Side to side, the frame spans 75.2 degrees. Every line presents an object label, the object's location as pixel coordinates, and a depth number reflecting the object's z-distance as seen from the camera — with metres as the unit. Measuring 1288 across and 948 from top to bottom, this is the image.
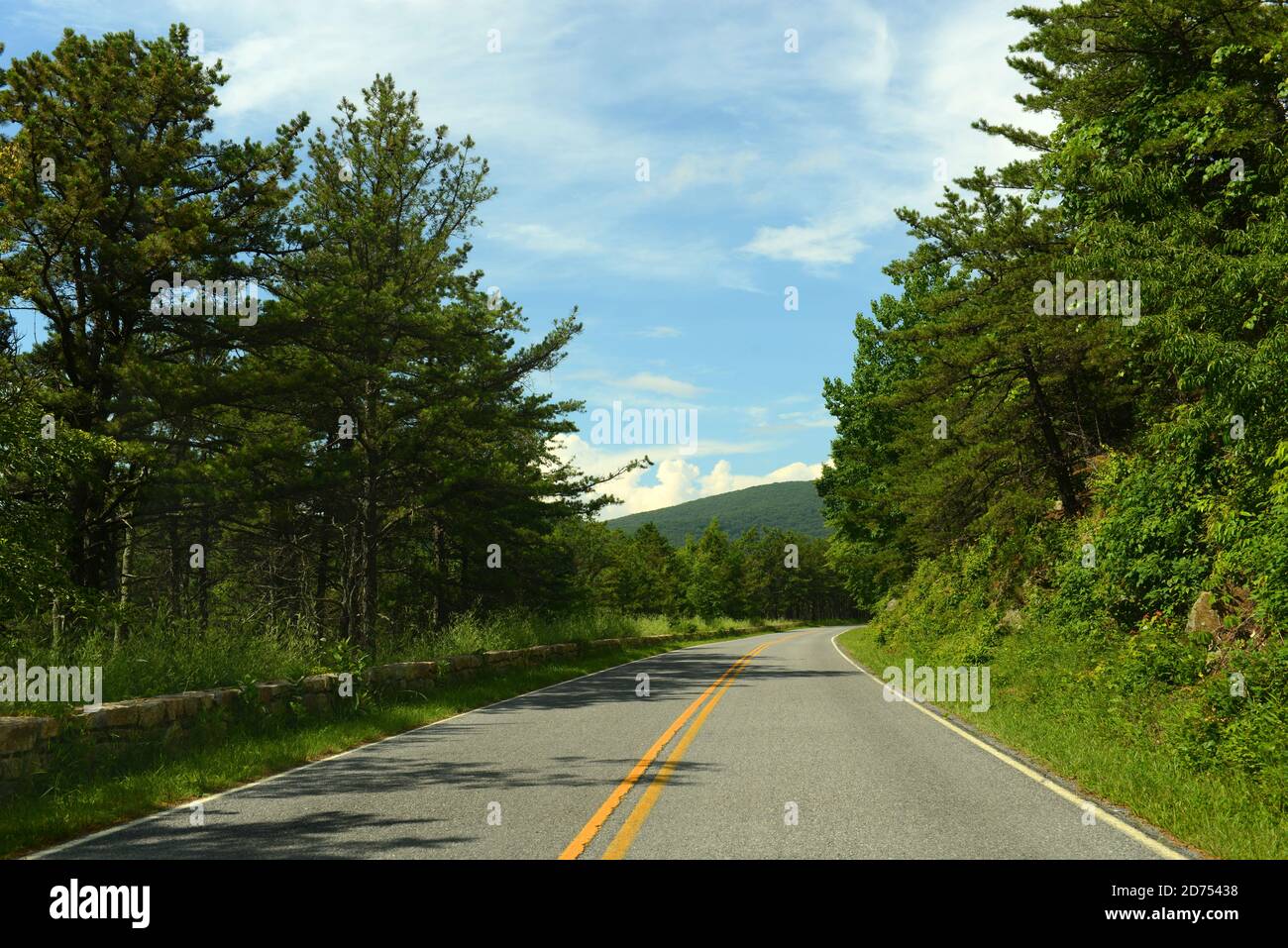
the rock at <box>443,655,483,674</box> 17.64
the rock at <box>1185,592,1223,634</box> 11.37
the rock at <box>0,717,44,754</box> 7.14
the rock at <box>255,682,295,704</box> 11.17
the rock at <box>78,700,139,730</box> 8.21
